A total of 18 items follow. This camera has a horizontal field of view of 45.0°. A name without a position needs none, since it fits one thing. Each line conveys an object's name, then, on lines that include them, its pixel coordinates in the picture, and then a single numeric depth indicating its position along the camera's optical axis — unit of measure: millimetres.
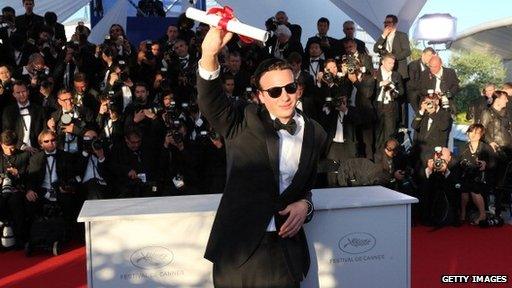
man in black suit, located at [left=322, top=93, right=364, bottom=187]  7039
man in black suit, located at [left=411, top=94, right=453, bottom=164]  6949
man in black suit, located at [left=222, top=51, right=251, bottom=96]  6902
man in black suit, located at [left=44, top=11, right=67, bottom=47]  8211
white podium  2672
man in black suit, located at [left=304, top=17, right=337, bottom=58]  8180
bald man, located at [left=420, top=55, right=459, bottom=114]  7586
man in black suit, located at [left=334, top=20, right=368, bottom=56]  8258
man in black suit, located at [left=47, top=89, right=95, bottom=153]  6082
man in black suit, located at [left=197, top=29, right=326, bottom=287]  2090
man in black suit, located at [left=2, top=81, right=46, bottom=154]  6328
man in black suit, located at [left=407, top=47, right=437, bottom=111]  7727
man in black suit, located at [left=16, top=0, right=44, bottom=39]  7797
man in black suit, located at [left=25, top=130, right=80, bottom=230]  5758
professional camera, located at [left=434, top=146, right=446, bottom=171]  6438
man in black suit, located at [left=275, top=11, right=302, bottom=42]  8320
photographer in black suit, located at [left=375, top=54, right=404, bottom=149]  7379
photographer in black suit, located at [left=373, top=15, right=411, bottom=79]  8000
